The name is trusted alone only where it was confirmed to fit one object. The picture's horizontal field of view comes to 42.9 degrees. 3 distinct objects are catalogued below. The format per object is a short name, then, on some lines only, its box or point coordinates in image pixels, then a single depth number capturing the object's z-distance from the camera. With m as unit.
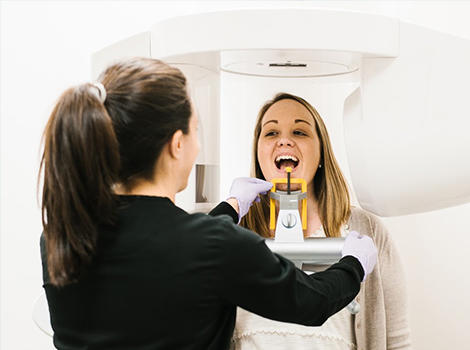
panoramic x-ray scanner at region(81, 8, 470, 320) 1.04
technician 0.90
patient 1.39
